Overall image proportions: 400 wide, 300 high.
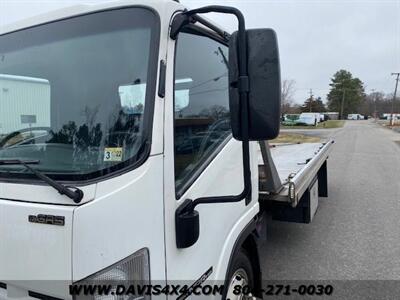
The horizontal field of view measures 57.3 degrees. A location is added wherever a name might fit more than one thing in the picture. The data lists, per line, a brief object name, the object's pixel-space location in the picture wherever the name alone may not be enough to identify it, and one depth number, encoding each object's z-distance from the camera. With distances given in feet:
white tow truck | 4.73
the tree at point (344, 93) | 314.35
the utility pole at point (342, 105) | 314.35
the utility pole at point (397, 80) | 217.97
